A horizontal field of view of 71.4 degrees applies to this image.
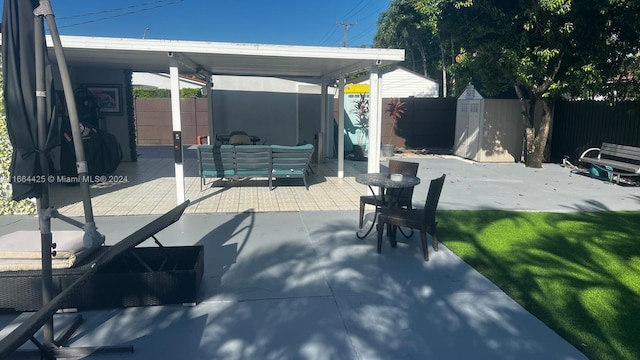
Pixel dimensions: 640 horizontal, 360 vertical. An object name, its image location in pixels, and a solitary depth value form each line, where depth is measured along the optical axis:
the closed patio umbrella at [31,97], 2.49
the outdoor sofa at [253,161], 8.00
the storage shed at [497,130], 13.41
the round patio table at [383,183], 5.13
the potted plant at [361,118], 15.52
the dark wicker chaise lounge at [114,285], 3.34
